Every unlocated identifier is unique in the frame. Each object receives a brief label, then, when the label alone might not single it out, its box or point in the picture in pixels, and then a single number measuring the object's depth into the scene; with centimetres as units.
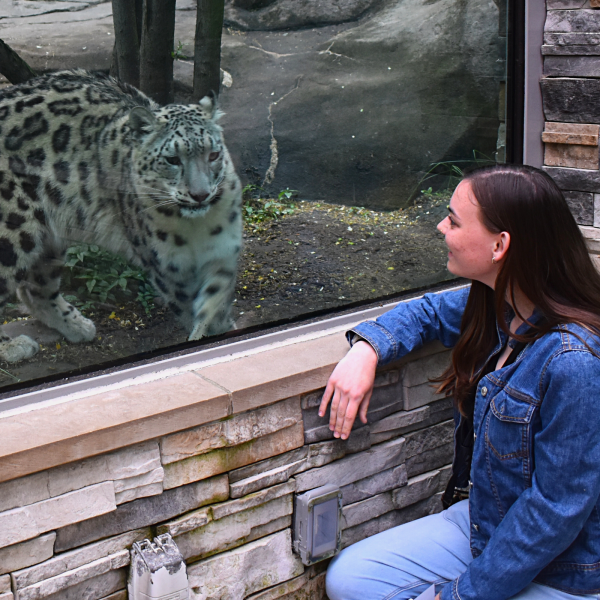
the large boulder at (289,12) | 212
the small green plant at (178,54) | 205
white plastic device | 188
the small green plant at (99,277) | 201
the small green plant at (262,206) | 228
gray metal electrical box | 224
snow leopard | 195
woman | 169
